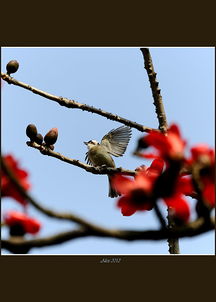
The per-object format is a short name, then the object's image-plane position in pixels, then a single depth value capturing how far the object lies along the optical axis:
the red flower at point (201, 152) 4.59
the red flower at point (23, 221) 4.47
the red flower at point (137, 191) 4.41
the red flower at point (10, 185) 4.57
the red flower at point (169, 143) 4.33
